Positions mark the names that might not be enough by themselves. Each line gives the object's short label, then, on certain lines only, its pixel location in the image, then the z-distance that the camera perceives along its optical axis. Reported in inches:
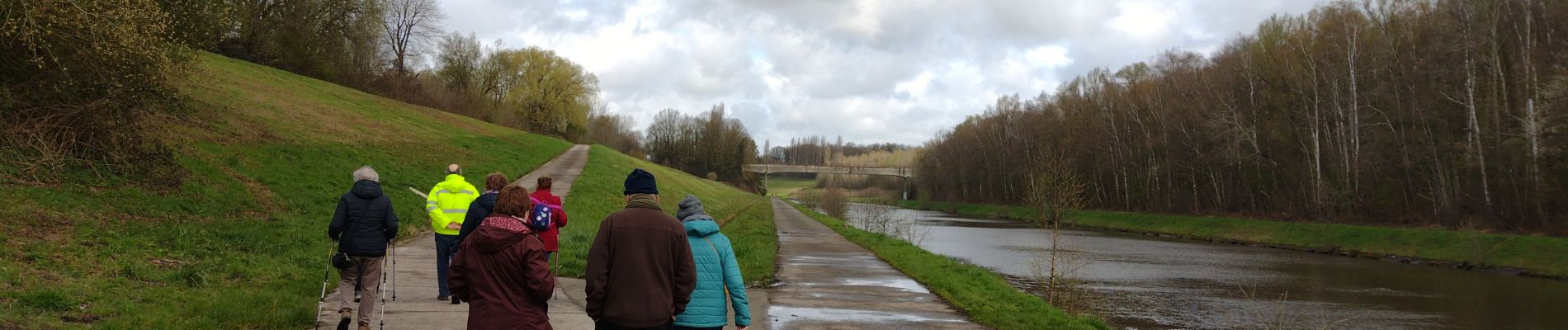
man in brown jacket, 191.2
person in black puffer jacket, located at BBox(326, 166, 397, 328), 314.2
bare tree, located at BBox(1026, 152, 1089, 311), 623.8
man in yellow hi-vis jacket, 383.2
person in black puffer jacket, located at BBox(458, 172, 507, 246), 349.4
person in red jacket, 399.5
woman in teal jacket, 207.9
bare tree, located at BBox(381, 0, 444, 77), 2541.8
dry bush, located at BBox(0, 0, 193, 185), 490.3
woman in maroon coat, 195.9
